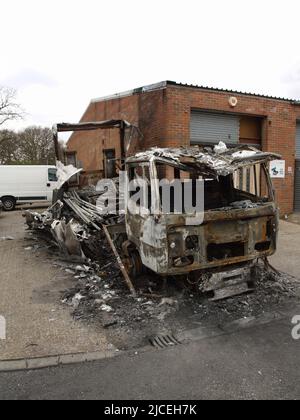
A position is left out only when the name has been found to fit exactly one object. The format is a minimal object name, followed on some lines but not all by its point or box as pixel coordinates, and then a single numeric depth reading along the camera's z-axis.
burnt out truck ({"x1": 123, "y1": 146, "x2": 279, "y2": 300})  4.45
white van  17.36
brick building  10.24
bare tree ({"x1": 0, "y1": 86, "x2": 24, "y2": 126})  31.11
